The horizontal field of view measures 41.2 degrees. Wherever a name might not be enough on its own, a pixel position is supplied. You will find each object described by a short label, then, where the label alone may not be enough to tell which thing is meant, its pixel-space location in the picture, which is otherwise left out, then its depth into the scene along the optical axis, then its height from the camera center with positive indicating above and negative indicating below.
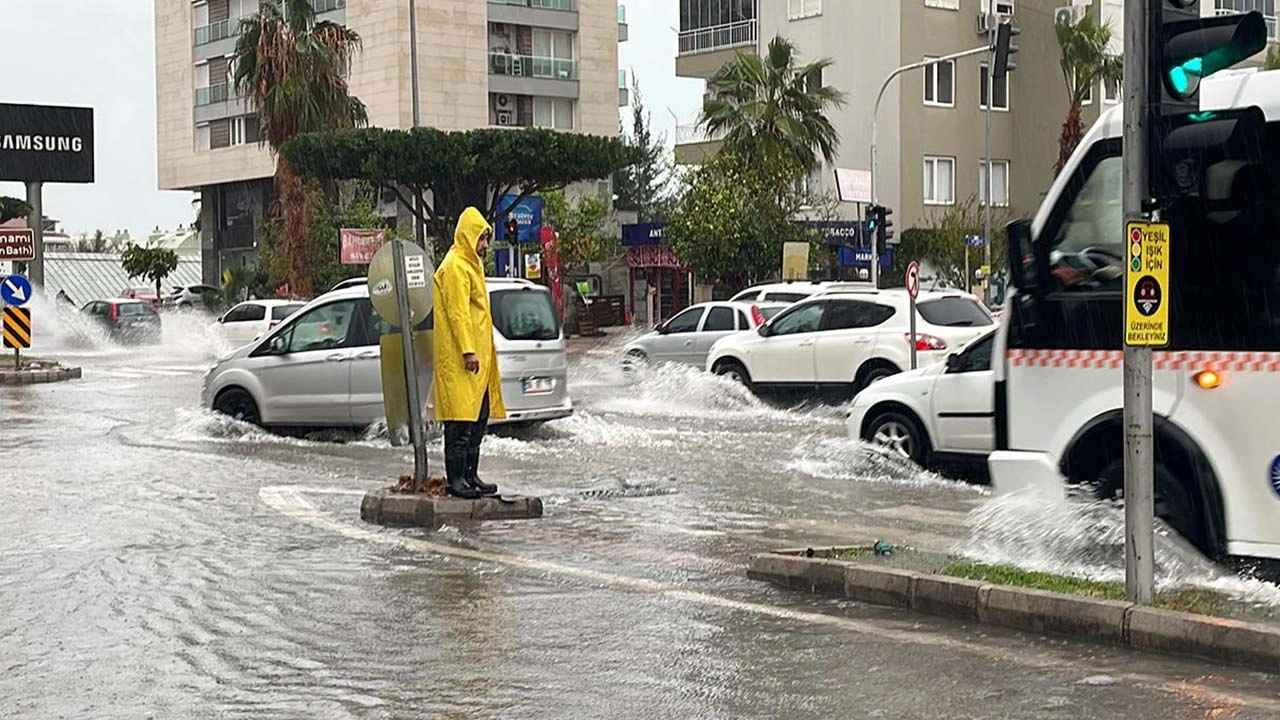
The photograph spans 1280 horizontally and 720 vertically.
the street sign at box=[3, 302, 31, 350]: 32.38 -0.31
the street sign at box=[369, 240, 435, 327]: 11.73 +0.12
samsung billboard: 46.38 +4.59
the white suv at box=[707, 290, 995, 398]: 21.39 -0.54
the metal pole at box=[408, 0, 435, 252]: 42.06 +3.29
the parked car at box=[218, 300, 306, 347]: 39.69 -0.25
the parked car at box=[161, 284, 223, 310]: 62.25 +0.36
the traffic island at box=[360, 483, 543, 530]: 11.61 -1.42
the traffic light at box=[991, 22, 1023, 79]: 28.42 +4.14
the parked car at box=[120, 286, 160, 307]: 81.69 +0.87
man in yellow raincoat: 11.41 -0.33
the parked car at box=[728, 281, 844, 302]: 29.86 +0.13
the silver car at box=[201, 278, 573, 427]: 17.84 -0.62
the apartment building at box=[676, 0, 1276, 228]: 53.25 +6.54
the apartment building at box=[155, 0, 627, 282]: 66.88 +9.34
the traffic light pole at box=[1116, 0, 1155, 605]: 7.71 -0.40
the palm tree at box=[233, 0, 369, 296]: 48.66 +6.76
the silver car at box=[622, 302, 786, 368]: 26.17 -0.47
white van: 8.55 -0.27
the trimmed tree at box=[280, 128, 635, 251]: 46.91 +4.06
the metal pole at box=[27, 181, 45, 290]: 42.81 +2.25
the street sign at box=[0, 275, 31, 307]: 31.52 +0.39
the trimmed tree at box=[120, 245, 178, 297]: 77.44 +2.11
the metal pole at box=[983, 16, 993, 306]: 50.44 +1.83
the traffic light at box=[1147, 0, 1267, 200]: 7.45 +0.94
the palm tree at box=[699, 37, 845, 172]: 47.12 +5.28
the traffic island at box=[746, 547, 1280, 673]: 7.30 -1.45
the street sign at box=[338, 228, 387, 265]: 46.50 +1.69
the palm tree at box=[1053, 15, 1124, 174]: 50.69 +6.99
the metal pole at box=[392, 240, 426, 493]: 11.70 -0.36
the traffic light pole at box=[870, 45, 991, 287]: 34.01 +0.78
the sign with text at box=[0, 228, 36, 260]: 33.75 +1.33
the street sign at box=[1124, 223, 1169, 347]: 7.63 +0.05
